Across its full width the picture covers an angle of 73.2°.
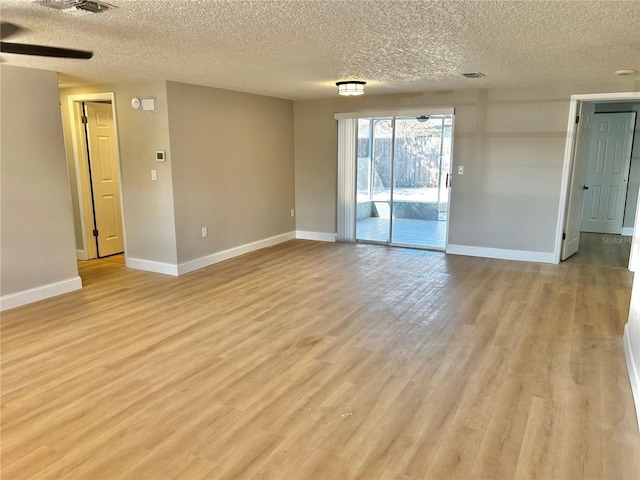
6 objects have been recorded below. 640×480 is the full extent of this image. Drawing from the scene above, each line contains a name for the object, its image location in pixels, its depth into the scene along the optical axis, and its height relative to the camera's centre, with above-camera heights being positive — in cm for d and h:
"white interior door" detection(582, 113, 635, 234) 740 -10
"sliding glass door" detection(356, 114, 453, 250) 663 -20
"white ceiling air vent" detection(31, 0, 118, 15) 227 +85
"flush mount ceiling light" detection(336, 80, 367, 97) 495 +88
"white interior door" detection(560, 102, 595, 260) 561 -24
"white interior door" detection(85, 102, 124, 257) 580 -18
